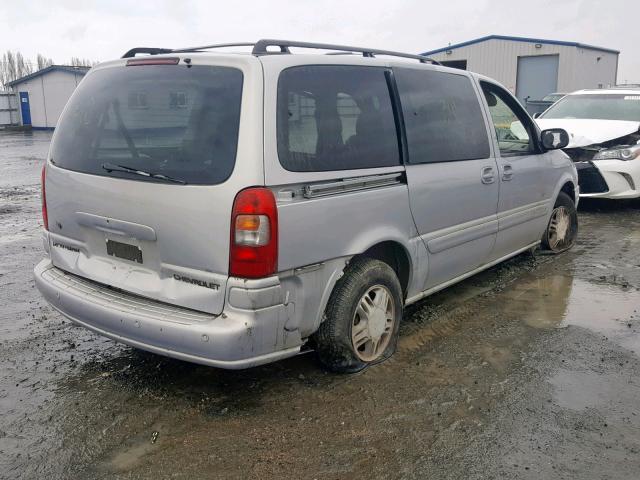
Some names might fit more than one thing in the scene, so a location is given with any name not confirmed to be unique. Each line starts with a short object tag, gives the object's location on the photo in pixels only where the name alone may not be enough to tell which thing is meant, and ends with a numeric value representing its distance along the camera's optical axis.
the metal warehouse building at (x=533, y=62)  31.50
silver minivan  3.01
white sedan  8.62
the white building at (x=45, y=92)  38.28
